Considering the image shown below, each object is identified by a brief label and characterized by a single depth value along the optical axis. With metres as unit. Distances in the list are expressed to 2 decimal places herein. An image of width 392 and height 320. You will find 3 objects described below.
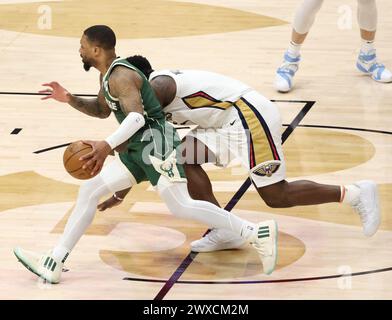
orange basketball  13.67
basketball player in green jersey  13.88
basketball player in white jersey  14.59
